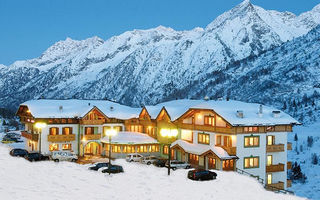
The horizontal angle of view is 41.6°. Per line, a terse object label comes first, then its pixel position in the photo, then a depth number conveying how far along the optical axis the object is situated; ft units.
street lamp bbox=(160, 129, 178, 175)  118.21
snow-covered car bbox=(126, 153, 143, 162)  195.21
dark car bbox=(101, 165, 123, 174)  124.36
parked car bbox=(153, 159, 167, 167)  175.92
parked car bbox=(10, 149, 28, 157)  174.93
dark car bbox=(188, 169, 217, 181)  123.52
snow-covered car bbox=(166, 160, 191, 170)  175.19
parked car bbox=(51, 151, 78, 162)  180.75
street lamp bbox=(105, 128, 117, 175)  129.82
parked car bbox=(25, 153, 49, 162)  157.23
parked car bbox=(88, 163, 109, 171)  135.88
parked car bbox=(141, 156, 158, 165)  189.88
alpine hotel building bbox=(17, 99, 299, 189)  182.09
